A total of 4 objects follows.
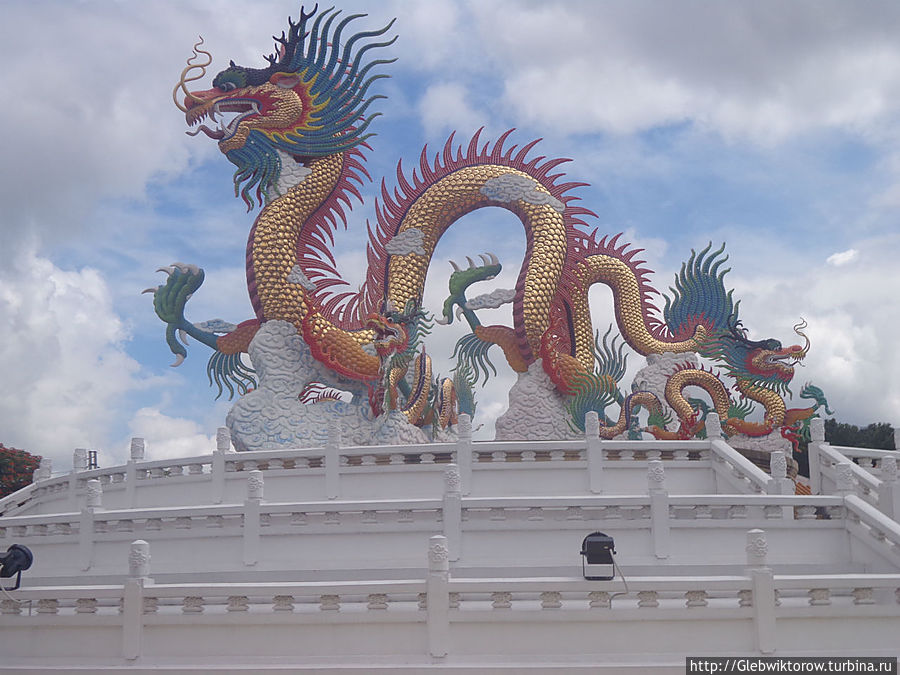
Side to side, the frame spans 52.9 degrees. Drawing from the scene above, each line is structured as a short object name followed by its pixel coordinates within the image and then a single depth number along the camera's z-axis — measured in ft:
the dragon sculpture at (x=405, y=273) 57.98
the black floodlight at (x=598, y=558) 26.61
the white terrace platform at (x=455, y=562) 26.50
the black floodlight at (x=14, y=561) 28.45
